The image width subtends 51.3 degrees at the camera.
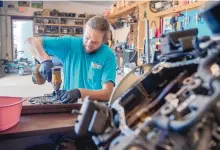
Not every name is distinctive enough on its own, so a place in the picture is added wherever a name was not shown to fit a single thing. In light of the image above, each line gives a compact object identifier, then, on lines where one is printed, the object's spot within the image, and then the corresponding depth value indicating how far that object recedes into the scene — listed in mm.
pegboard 2292
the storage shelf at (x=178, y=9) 2254
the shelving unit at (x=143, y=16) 2712
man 1438
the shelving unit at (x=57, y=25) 6129
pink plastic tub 820
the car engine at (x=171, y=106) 344
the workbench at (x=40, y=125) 841
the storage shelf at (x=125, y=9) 3396
